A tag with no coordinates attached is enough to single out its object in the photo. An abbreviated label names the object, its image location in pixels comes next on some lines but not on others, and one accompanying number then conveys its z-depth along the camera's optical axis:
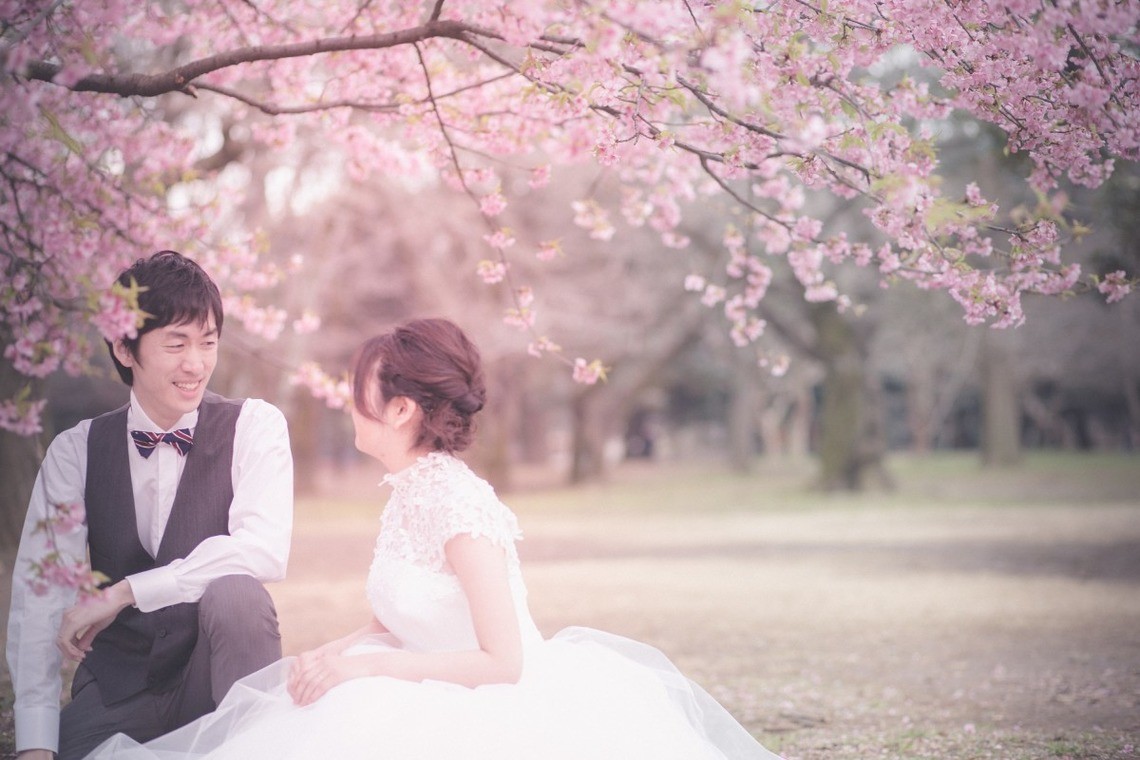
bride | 2.71
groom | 3.23
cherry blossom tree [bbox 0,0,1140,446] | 3.20
